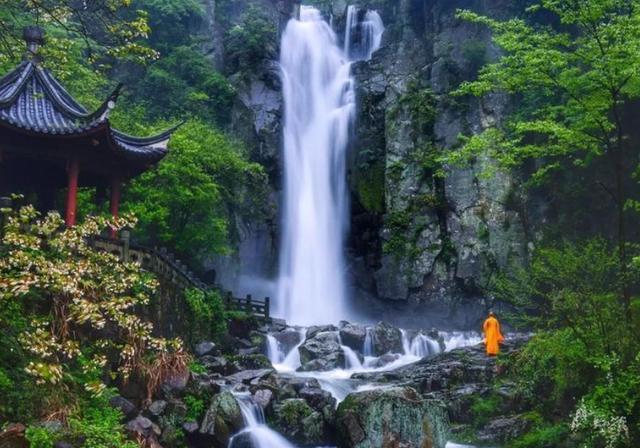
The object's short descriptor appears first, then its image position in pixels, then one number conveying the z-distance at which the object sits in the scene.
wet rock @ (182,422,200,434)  13.74
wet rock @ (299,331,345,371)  22.98
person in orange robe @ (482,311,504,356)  20.06
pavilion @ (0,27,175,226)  14.90
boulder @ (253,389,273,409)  15.87
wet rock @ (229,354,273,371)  19.61
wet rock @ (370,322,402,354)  25.44
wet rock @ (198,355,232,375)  18.50
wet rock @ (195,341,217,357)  19.80
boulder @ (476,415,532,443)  16.53
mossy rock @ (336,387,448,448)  14.55
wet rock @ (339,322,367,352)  25.15
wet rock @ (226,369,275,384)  17.33
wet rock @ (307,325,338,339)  25.16
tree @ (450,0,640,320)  13.58
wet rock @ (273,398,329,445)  15.41
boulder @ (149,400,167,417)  13.59
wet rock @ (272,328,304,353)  24.86
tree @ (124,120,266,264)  24.17
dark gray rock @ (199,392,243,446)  14.10
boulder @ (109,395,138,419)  12.76
